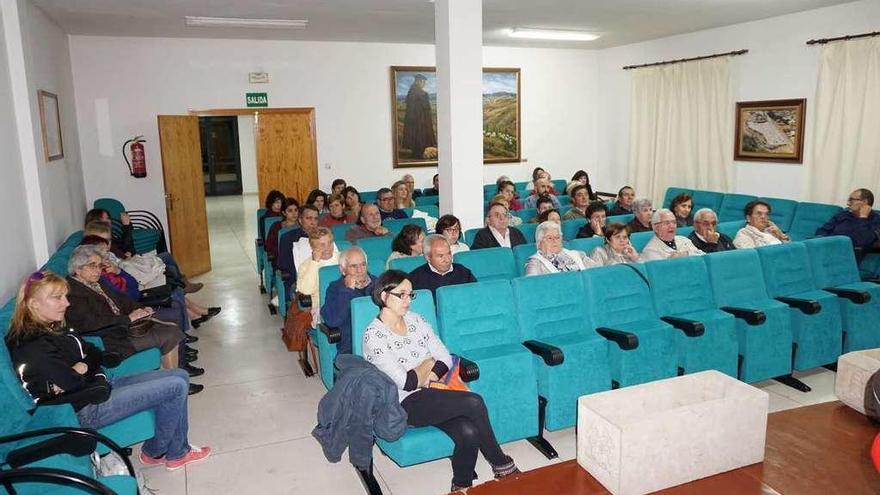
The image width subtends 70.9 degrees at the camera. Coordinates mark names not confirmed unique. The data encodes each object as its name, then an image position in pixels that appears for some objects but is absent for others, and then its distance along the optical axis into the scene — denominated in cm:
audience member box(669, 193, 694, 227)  651
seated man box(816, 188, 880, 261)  628
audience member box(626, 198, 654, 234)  630
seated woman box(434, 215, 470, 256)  511
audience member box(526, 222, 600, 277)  449
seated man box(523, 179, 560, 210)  833
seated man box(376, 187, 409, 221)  734
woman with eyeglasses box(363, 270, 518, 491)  307
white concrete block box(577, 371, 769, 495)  161
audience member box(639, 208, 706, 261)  506
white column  577
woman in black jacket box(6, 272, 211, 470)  297
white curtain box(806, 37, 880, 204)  720
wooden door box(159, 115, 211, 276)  865
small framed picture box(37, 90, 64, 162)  573
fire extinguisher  859
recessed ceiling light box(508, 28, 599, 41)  896
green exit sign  926
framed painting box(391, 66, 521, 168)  1013
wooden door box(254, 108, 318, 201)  953
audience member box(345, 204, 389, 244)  604
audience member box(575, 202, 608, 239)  601
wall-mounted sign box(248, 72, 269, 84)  922
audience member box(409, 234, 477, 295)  418
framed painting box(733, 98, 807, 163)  808
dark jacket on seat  292
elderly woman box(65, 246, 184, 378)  397
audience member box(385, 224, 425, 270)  488
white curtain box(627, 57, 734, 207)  905
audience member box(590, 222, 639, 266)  486
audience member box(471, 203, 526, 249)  552
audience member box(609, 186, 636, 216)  741
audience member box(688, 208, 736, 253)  536
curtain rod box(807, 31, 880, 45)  712
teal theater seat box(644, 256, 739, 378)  407
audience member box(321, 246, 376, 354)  387
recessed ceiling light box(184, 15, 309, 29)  742
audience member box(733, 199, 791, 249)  553
